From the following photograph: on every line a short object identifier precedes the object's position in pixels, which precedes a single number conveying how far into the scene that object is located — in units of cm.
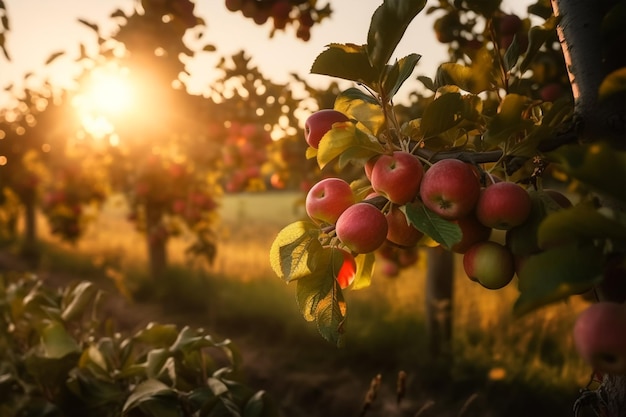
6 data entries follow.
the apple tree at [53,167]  333
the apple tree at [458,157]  67
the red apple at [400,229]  77
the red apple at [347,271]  83
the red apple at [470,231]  75
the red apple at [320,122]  83
